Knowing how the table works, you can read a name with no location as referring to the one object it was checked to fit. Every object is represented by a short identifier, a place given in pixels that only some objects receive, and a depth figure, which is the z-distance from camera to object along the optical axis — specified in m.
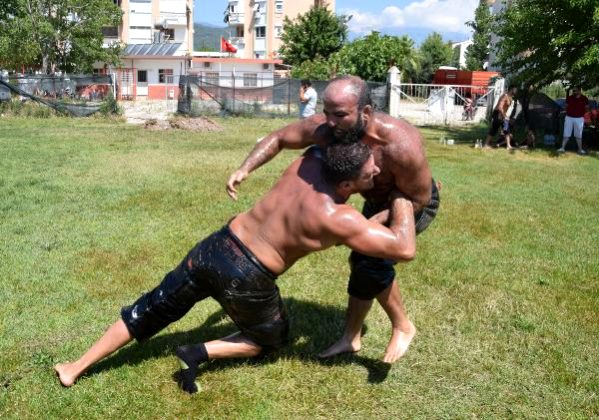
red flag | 67.72
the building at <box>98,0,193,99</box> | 50.88
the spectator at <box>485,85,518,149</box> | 15.01
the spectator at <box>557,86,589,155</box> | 14.72
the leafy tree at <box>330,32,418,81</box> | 35.03
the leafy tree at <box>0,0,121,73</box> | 35.00
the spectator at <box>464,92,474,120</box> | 24.77
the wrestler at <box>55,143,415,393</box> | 3.06
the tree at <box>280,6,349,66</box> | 49.06
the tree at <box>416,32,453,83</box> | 72.00
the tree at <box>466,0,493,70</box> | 65.12
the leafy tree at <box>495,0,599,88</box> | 13.99
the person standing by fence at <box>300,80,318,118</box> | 15.28
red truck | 40.00
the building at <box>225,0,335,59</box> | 70.81
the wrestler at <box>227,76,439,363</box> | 3.07
